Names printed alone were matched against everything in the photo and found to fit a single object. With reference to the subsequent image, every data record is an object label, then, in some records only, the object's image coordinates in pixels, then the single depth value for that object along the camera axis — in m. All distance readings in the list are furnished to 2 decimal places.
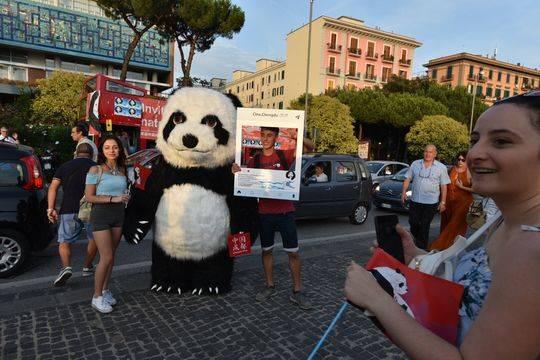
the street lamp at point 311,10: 20.20
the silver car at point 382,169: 13.25
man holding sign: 3.91
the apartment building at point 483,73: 58.62
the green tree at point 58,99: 27.42
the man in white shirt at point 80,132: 5.63
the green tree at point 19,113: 16.17
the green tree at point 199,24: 22.00
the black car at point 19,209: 4.58
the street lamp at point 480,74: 56.16
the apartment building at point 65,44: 39.81
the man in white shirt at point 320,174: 8.47
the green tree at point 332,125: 28.72
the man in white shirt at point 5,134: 9.73
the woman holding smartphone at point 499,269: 0.86
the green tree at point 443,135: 28.44
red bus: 13.02
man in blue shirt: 5.96
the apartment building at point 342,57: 47.62
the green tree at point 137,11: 20.44
